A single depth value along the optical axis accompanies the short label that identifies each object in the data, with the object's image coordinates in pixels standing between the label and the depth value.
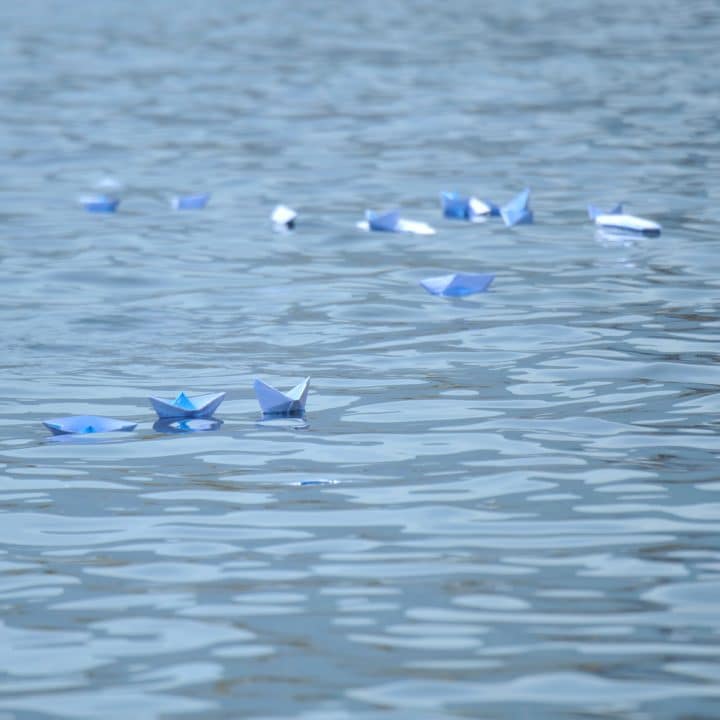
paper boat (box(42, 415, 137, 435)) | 10.20
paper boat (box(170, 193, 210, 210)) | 19.58
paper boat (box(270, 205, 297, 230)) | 18.25
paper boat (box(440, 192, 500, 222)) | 18.25
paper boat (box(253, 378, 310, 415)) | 10.40
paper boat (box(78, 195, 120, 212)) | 19.48
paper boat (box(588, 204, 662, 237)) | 16.81
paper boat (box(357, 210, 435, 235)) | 17.61
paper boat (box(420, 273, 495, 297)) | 14.32
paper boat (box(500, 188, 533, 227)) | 17.75
